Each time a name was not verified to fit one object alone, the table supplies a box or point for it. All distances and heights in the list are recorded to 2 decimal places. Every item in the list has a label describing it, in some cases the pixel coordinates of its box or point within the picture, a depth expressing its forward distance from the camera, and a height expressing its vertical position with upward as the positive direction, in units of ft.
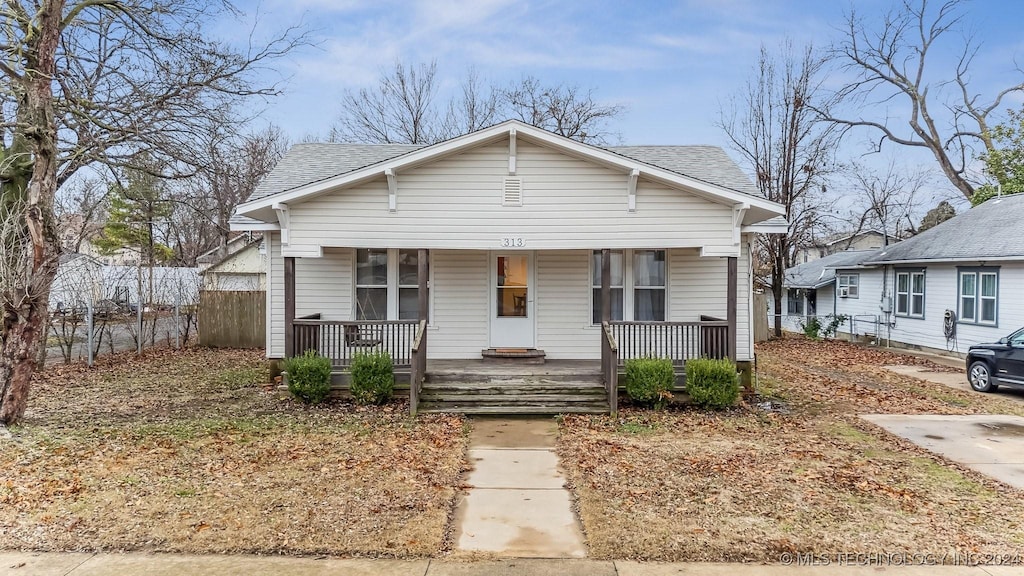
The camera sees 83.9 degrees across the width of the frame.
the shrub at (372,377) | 30.53 -4.68
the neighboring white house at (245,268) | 81.28 +3.46
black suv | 35.19 -4.62
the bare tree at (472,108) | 97.71 +32.08
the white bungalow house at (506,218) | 31.76 +4.22
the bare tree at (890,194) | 108.68 +19.20
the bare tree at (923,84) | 90.43 +34.05
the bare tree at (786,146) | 71.46 +18.76
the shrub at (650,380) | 30.25 -4.70
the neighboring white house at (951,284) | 47.67 +0.87
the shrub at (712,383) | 30.40 -4.88
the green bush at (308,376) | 30.55 -4.60
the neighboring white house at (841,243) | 125.47 +12.25
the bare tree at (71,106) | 25.35 +11.67
